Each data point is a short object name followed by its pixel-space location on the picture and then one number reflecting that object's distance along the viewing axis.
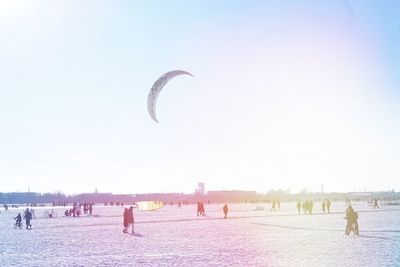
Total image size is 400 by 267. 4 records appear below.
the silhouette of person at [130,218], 23.14
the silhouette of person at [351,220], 19.41
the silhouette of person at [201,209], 40.04
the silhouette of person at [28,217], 29.34
